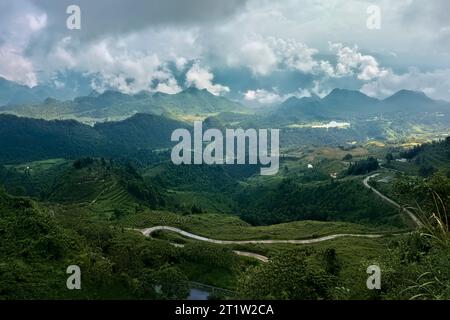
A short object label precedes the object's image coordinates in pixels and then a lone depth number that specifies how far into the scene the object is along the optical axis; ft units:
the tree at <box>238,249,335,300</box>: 131.34
